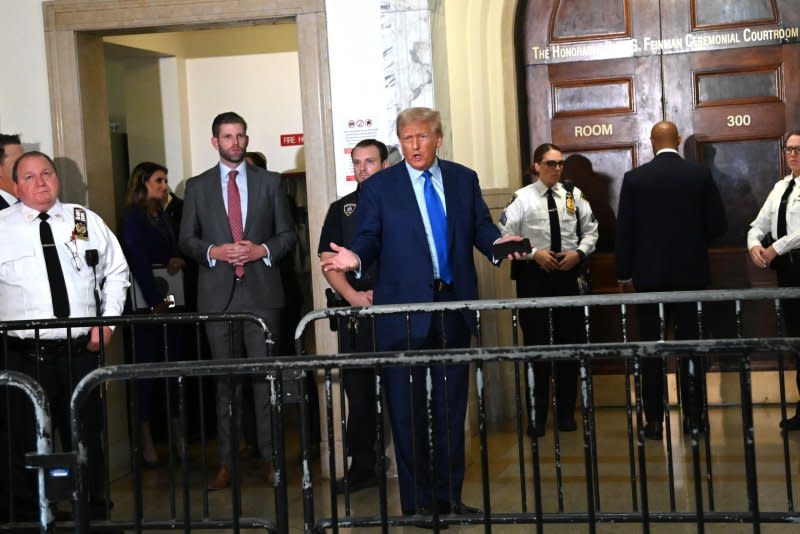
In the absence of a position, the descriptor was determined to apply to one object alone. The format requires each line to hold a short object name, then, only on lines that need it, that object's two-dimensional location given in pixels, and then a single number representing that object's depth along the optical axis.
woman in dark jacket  7.89
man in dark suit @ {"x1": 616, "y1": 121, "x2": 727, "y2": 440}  7.89
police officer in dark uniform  6.93
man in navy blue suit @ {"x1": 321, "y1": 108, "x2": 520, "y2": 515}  5.73
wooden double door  8.70
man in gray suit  7.10
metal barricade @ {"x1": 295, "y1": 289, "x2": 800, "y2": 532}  3.75
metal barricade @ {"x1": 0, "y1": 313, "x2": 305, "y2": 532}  3.89
